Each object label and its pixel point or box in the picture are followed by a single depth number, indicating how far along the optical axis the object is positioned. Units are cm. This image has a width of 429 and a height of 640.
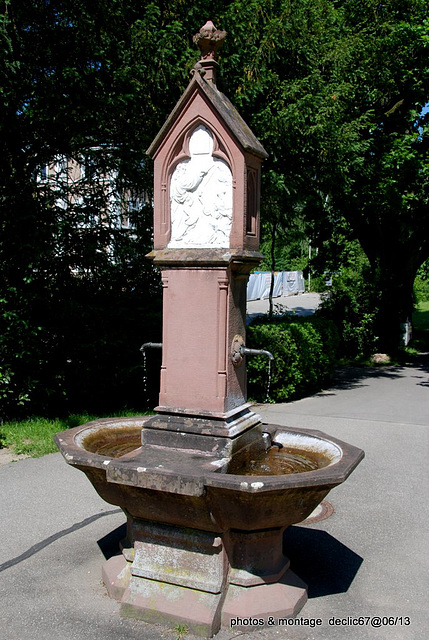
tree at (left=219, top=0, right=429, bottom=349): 1020
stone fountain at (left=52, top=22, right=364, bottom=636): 389
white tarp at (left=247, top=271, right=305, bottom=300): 3959
